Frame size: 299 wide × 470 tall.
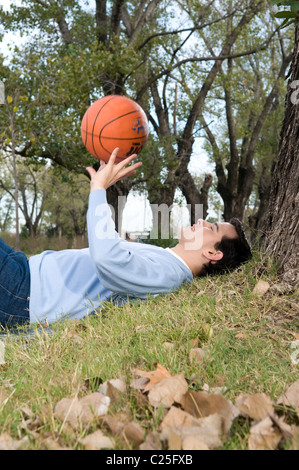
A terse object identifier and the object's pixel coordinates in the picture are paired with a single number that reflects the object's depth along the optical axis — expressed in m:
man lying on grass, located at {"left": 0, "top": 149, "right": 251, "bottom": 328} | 2.02
